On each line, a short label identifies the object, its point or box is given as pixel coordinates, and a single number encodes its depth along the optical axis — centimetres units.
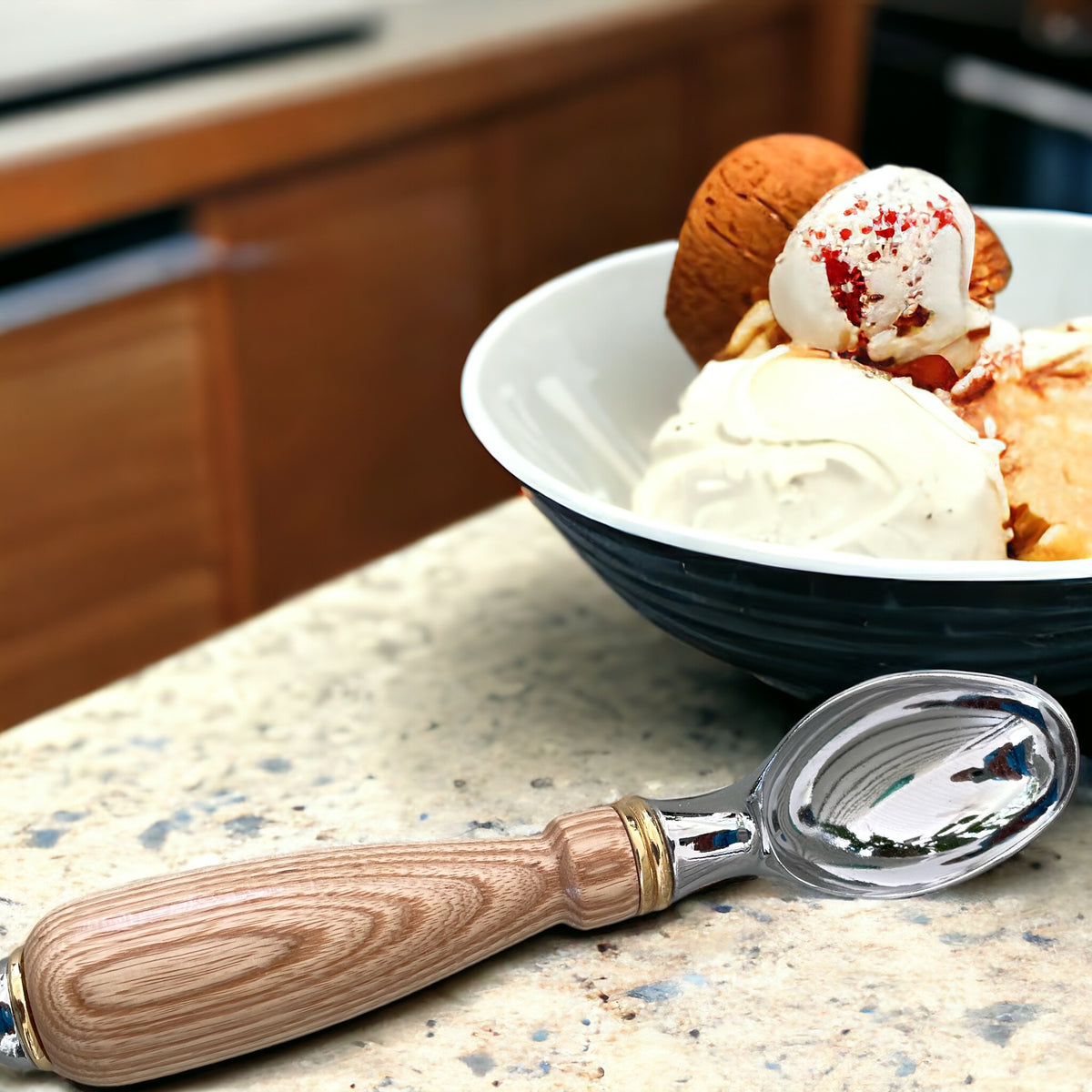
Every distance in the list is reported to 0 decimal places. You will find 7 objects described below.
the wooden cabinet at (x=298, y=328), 116
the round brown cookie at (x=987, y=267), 58
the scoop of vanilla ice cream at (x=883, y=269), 54
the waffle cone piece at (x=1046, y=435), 54
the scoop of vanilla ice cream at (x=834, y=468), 53
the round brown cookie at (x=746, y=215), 58
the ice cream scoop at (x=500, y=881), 47
